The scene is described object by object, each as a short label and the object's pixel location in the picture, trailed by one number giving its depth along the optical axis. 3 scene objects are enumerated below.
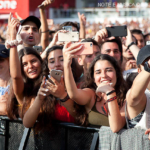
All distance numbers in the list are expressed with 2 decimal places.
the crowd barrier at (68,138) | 4.75
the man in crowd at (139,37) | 6.65
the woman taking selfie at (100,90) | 4.81
